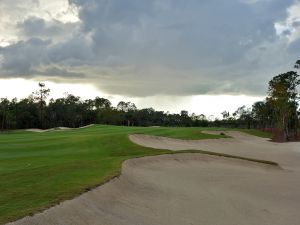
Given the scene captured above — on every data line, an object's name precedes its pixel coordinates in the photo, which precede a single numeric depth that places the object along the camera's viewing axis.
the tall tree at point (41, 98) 71.39
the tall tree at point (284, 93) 45.84
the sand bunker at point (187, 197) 6.11
